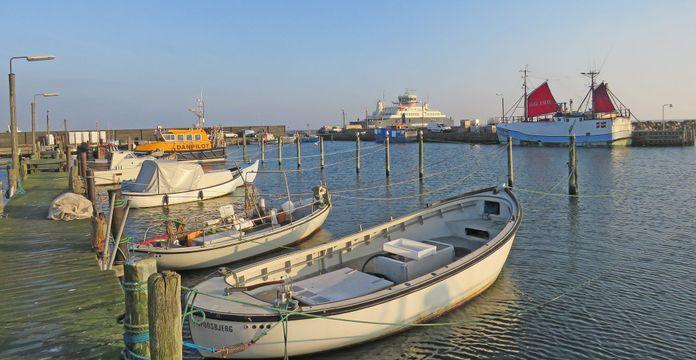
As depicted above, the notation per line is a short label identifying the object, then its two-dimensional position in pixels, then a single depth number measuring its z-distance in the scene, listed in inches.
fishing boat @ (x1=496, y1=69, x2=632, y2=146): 2800.2
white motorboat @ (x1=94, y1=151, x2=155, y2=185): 1449.3
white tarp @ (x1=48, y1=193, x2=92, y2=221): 679.7
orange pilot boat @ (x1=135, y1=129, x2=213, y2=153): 1991.9
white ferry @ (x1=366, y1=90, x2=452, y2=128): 5748.0
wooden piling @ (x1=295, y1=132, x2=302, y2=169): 1987.6
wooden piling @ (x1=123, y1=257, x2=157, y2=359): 241.1
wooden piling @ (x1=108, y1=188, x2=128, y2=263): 527.5
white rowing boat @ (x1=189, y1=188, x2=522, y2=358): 363.9
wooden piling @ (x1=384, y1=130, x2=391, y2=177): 1629.1
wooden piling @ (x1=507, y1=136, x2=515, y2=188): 1105.7
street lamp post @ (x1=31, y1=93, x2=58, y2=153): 1484.5
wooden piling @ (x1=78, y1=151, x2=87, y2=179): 1103.6
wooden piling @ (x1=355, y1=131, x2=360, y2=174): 1750.7
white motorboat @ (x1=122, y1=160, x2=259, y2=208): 1094.4
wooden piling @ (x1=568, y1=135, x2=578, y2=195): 1086.1
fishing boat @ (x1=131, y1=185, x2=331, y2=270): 611.2
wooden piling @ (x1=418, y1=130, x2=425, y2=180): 1518.9
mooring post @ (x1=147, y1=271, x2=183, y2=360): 212.1
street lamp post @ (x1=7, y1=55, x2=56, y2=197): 754.8
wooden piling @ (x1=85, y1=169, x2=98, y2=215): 746.2
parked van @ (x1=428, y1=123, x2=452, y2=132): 4345.5
